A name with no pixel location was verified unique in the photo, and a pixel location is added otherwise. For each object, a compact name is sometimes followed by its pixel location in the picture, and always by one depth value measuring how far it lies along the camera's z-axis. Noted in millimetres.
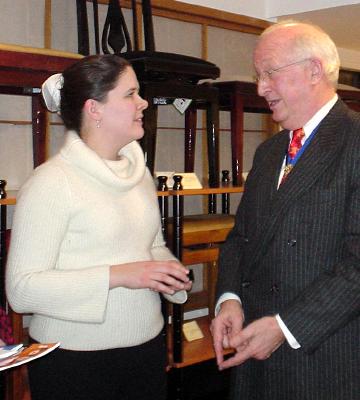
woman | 1447
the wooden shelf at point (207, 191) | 2428
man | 1240
